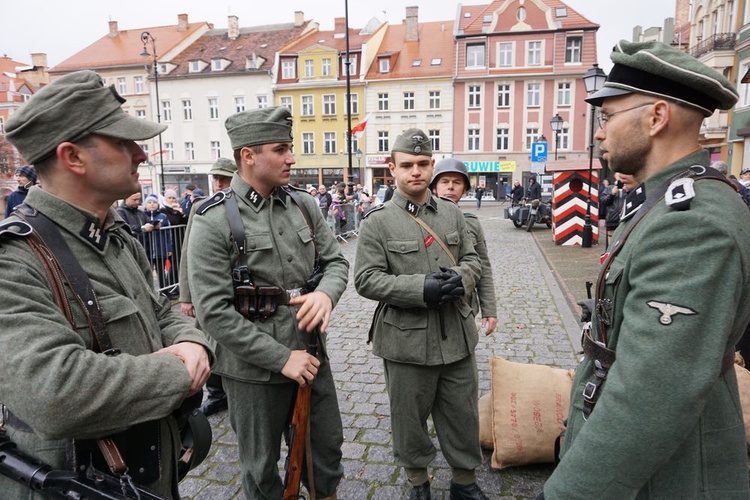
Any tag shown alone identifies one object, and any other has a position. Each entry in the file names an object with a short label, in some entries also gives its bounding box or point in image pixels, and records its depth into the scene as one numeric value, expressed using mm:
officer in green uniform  1292
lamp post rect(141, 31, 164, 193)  42762
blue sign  18453
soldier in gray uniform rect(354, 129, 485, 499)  2895
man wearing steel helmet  3506
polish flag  19562
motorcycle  18031
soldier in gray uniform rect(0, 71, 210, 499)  1360
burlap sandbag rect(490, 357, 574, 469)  3225
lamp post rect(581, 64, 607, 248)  11602
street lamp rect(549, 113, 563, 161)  22062
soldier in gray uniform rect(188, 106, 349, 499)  2398
